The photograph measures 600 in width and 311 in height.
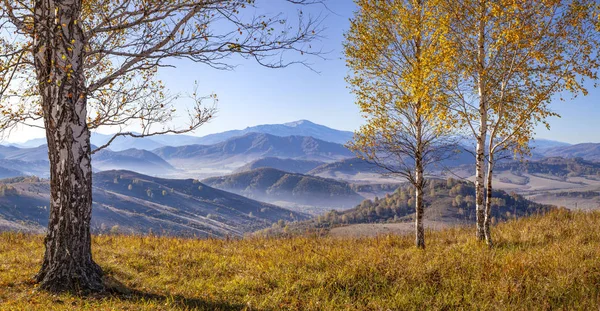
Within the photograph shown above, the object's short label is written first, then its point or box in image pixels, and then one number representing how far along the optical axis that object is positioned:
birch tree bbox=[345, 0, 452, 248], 11.65
